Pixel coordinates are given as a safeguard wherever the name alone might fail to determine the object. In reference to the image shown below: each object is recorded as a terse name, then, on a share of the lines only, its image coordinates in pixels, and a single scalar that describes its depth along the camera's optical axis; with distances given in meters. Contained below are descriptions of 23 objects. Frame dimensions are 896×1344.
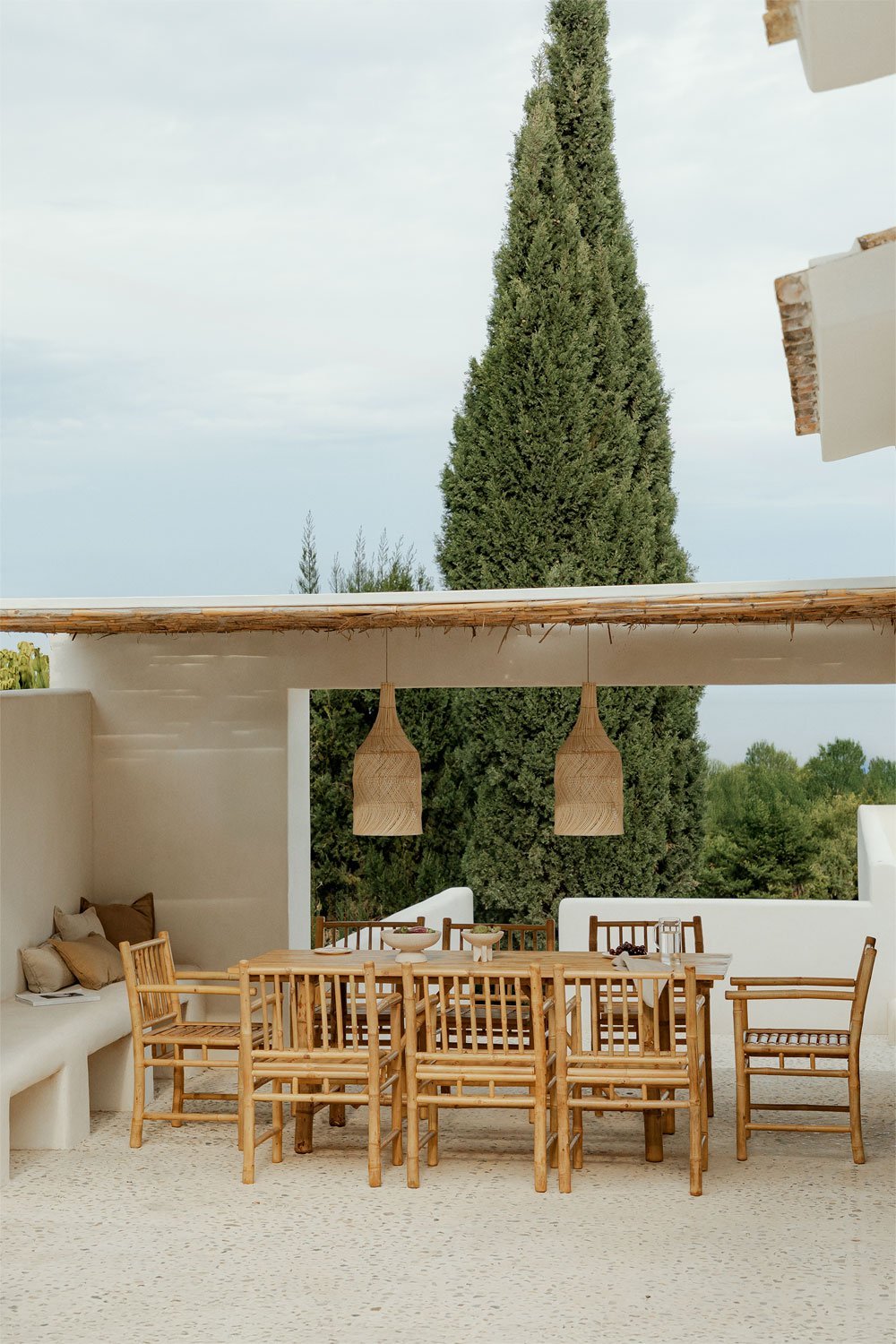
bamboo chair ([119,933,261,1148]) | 6.50
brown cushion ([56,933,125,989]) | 7.71
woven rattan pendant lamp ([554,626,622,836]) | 7.47
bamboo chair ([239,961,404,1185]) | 5.91
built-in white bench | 6.19
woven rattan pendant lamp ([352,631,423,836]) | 7.52
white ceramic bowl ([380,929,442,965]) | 7.11
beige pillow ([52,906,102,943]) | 8.02
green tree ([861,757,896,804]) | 17.97
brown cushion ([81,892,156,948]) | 8.34
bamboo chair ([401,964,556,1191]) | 5.80
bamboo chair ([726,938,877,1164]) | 6.26
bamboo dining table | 6.18
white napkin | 6.48
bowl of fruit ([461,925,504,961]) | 6.84
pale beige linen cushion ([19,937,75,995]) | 7.57
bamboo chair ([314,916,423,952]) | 7.67
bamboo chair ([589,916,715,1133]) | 7.16
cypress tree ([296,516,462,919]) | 13.48
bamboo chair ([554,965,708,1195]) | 5.72
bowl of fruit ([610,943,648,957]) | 6.78
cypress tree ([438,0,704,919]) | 13.32
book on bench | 7.31
